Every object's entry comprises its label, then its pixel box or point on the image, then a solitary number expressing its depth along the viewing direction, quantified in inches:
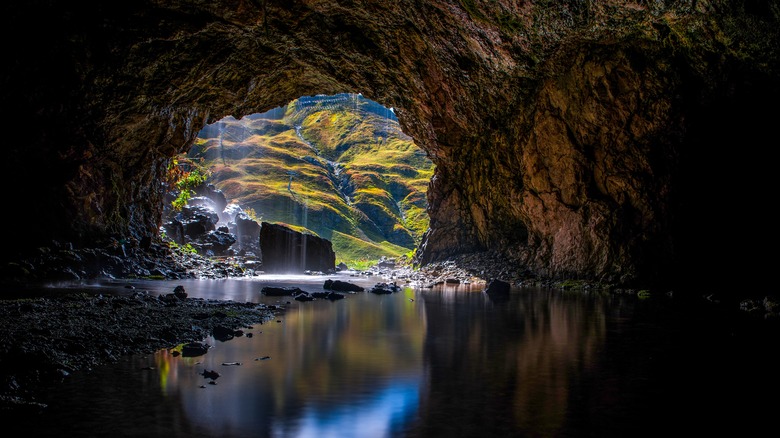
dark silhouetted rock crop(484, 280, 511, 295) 982.3
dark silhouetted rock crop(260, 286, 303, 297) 866.8
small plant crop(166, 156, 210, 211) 1778.9
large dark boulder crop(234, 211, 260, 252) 2636.8
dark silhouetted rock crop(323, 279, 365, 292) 1055.7
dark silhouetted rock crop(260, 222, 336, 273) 2005.4
